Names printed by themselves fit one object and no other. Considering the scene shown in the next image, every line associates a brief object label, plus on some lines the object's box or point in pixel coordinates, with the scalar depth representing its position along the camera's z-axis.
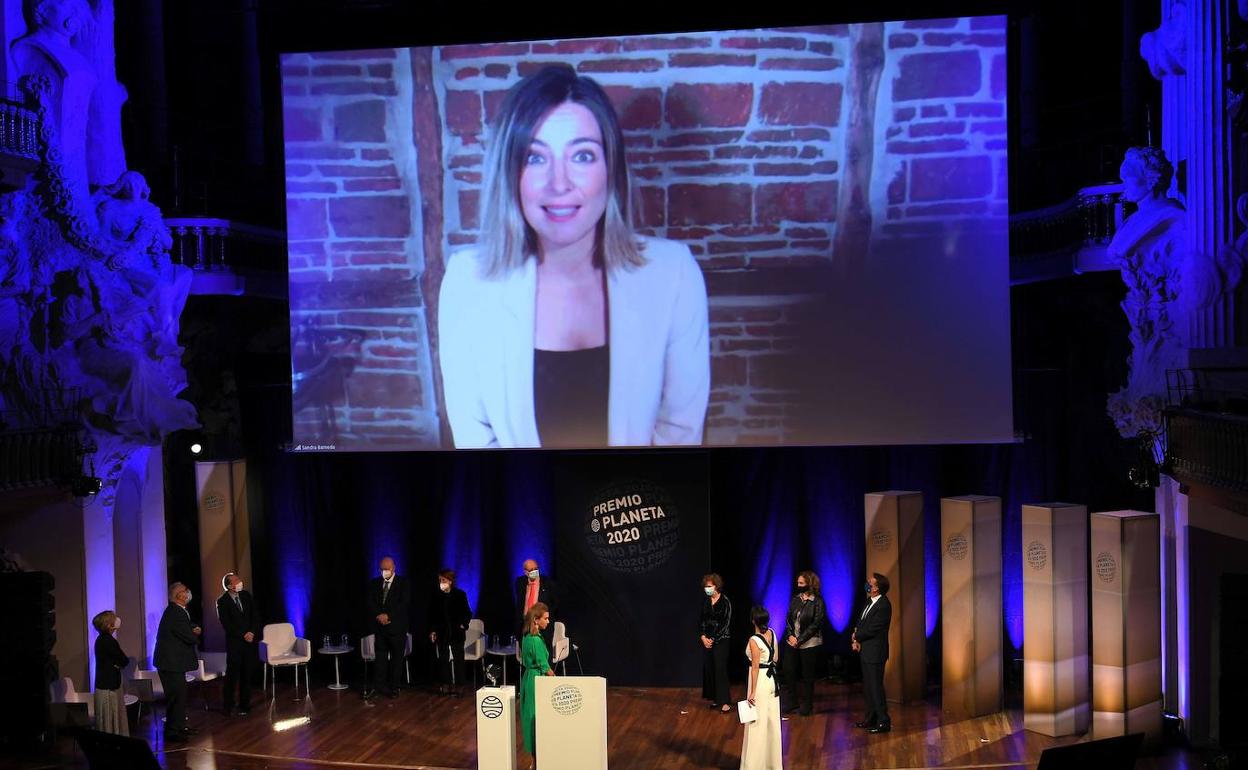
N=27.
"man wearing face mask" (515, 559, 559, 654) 11.75
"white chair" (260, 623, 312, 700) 11.85
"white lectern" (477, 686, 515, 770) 8.94
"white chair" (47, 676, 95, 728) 10.20
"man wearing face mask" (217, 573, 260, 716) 11.20
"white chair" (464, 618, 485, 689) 11.92
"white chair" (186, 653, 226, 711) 11.67
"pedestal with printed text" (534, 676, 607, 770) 8.94
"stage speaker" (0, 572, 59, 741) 10.20
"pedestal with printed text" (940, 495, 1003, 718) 11.15
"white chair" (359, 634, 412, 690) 12.27
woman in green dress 9.19
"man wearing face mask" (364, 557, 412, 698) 11.79
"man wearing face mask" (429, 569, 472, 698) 11.96
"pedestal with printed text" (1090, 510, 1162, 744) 10.09
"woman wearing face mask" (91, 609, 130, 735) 9.73
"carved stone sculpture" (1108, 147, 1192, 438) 10.48
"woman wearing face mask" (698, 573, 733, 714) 11.05
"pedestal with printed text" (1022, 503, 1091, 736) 10.53
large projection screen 11.02
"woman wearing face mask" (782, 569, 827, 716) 10.88
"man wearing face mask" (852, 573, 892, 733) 10.46
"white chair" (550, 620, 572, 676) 11.38
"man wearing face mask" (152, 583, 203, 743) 10.56
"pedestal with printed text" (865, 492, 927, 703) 11.54
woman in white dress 9.14
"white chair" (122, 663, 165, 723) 10.88
